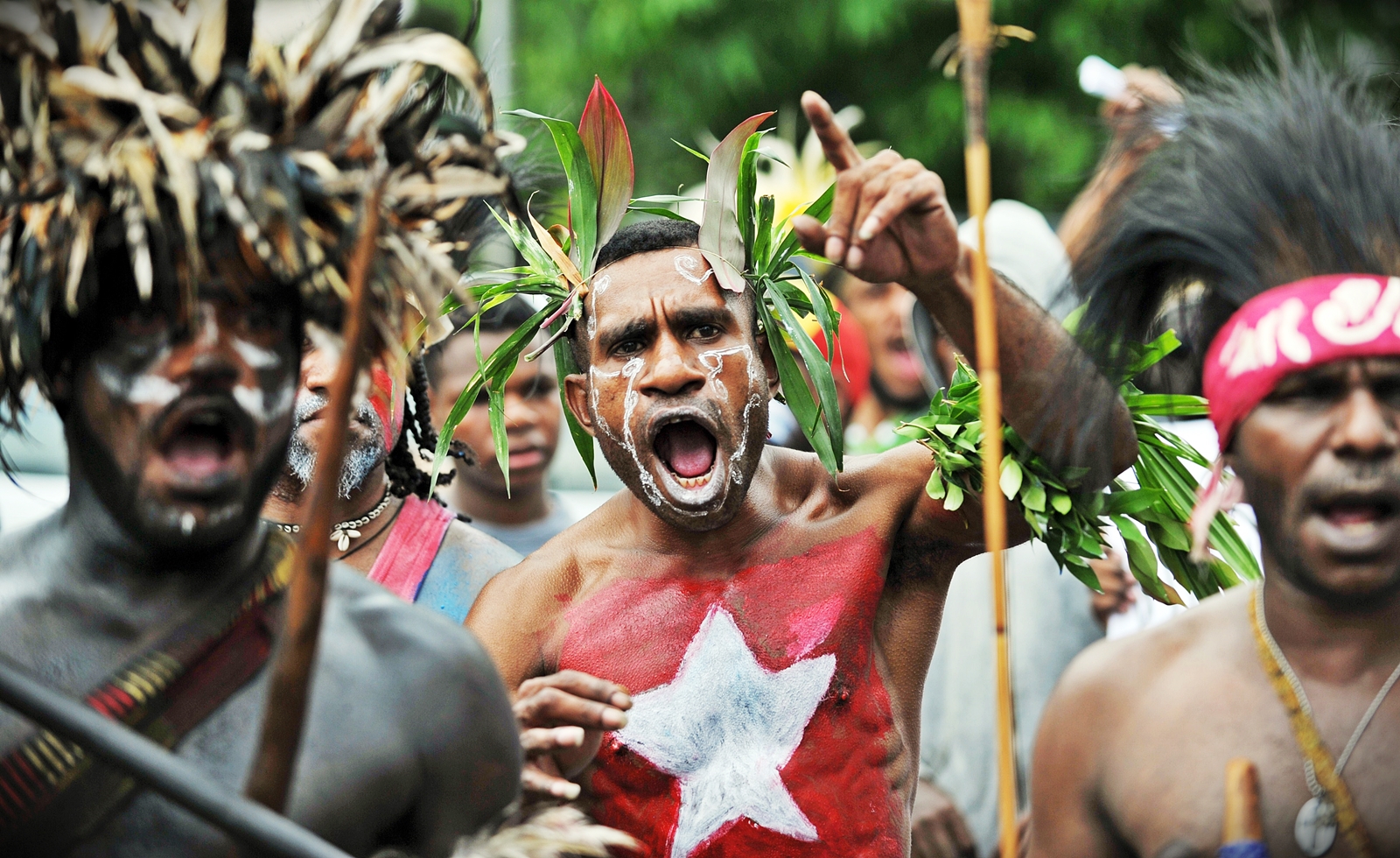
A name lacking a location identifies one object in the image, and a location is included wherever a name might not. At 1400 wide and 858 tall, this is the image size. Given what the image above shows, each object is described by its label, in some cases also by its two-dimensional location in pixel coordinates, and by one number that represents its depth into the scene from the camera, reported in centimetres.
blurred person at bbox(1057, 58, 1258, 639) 298
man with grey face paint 216
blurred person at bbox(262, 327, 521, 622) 408
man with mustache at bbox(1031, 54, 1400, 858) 258
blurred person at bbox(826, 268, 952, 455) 734
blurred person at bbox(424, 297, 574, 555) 502
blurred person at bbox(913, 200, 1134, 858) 489
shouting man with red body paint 322
